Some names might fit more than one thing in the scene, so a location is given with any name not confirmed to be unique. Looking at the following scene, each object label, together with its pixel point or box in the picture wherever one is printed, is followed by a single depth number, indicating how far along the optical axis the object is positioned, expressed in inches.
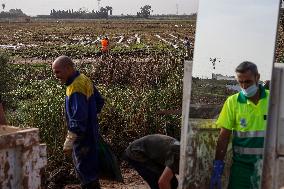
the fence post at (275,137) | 148.7
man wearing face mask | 147.5
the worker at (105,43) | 924.9
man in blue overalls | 185.2
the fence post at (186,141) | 160.4
